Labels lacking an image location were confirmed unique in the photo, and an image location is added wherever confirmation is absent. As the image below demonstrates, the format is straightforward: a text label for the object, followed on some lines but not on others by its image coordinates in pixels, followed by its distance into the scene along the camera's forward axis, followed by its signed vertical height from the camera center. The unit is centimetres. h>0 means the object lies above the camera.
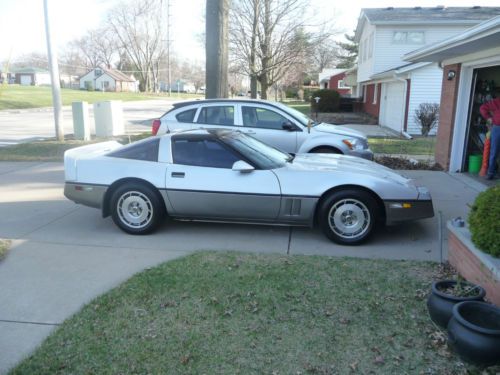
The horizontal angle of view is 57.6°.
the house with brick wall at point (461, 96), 932 +5
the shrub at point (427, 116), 1816 -73
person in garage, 852 -47
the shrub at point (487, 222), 361 -100
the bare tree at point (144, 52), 9375 +856
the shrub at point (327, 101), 3271 -40
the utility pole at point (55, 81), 1411 +30
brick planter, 350 -138
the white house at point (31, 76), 10110 +313
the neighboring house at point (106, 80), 9538 +238
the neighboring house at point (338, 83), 5497 +153
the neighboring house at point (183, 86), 12256 +180
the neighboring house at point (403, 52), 1948 +237
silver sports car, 529 -109
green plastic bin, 998 -140
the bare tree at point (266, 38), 2673 +333
